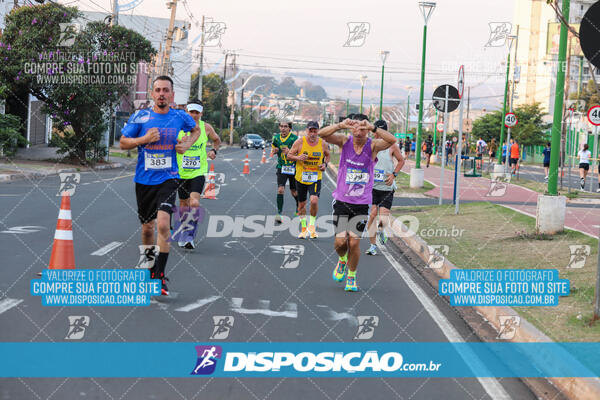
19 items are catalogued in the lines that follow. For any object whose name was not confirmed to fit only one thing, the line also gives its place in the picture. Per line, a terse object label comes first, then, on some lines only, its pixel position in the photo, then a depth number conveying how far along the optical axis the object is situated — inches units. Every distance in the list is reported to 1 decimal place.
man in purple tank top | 345.7
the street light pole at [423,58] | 1055.6
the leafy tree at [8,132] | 1135.0
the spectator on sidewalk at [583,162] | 1213.7
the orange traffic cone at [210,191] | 809.6
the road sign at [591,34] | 284.0
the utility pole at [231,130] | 3490.4
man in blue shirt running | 310.0
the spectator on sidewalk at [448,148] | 2323.0
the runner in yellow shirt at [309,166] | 499.2
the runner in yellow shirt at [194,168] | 450.3
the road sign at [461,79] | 681.0
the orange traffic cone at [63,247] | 330.6
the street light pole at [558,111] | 485.5
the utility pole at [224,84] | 3741.1
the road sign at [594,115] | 937.7
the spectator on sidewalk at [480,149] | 1756.9
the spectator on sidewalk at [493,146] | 2240.7
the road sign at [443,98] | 726.5
